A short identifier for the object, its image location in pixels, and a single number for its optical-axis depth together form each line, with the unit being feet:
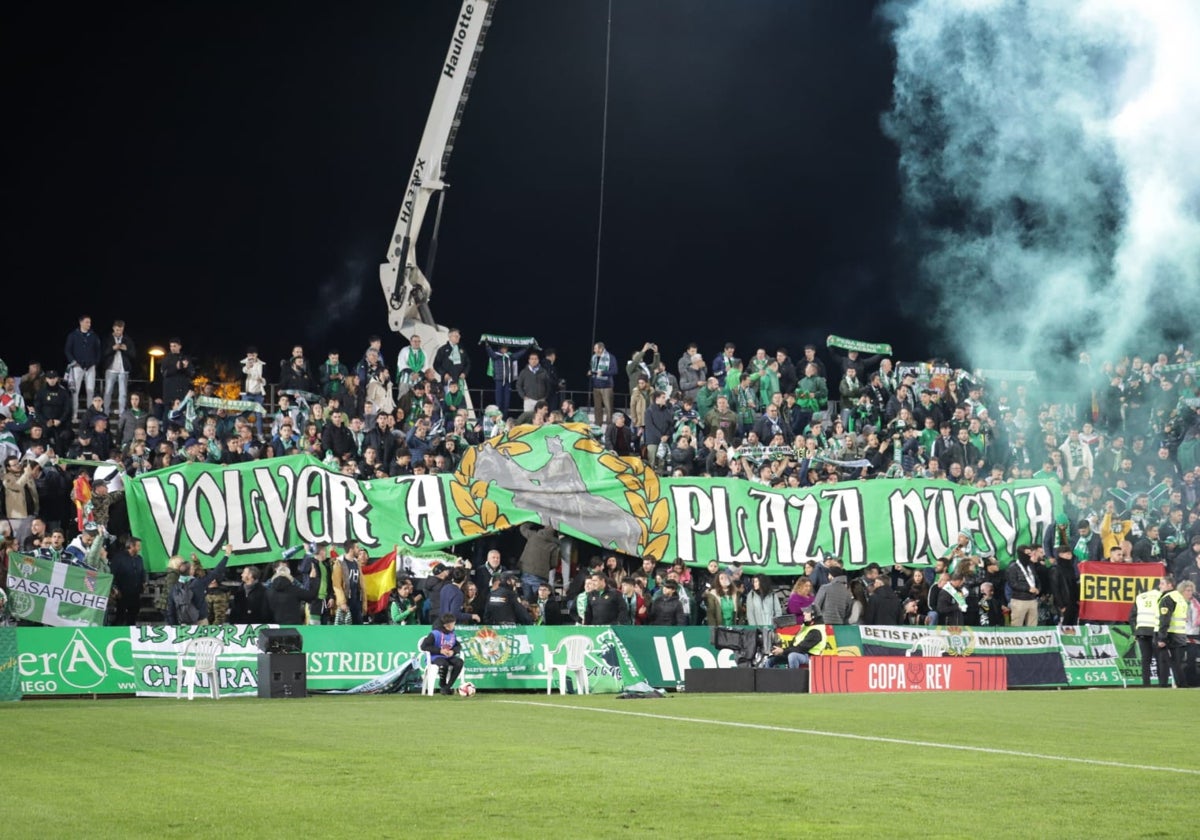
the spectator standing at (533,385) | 110.32
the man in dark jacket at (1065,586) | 99.35
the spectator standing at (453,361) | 107.55
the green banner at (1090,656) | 94.17
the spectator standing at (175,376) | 99.30
